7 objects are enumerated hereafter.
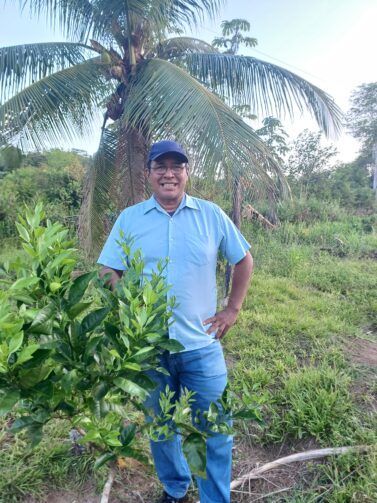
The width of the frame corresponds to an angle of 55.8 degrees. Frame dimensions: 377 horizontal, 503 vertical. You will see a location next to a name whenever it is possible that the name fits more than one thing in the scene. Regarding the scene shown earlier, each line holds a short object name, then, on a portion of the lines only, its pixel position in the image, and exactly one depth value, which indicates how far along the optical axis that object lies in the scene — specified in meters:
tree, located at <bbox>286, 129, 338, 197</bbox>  14.90
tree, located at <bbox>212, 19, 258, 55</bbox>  9.58
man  1.69
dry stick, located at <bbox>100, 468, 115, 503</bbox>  1.93
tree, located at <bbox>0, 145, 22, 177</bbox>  3.59
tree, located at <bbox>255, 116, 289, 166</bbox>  12.00
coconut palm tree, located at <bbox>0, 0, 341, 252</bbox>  3.09
